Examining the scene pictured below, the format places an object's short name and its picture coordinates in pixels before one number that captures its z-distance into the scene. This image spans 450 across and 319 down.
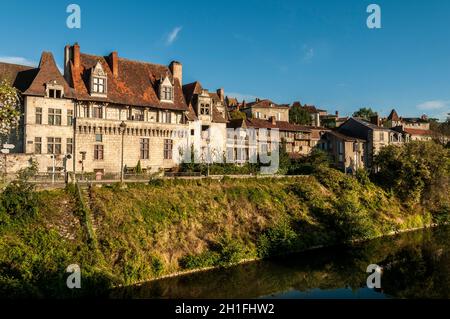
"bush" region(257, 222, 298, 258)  33.06
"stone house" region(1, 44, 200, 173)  38.78
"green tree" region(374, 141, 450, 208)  49.31
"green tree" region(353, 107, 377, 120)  111.22
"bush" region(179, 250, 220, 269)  28.69
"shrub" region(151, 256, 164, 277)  26.89
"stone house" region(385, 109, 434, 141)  78.56
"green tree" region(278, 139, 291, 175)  51.32
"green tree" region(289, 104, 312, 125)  92.75
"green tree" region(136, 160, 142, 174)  41.87
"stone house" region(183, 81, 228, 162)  48.97
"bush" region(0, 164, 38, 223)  26.20
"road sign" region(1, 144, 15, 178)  32.88
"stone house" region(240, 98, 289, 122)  83.19
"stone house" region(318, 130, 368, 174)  68.25
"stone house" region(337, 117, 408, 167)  70.25
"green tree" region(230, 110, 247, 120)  68.61
